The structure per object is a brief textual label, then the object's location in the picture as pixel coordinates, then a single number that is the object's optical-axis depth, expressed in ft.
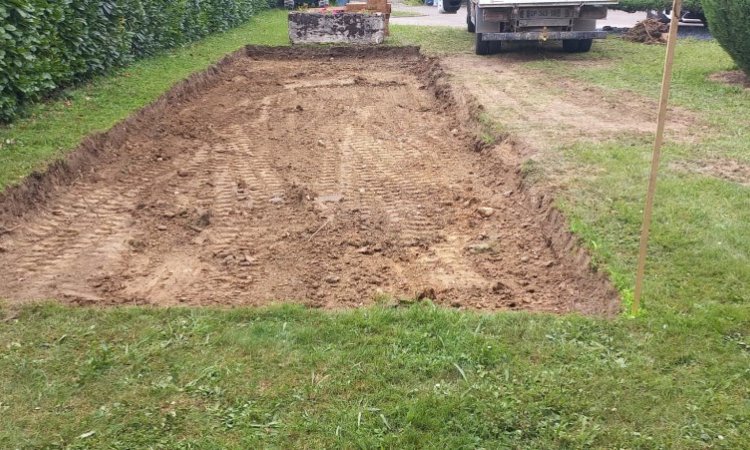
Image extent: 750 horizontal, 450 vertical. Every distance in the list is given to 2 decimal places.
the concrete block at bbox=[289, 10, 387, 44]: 57.77
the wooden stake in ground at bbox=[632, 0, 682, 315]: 12.60
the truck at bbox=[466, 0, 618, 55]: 44.14
